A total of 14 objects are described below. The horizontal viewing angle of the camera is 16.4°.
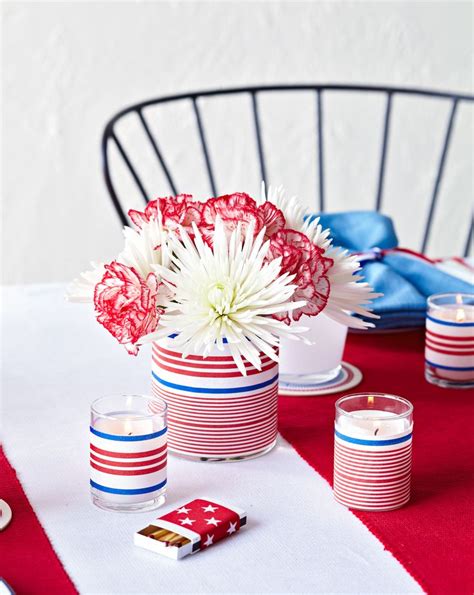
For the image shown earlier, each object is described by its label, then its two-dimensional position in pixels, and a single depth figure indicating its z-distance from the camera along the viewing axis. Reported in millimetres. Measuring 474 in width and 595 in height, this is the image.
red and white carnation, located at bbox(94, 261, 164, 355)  1209
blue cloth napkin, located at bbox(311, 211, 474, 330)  1555
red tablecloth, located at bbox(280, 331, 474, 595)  1115
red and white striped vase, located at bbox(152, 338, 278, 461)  1248
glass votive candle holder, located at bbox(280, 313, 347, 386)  1402
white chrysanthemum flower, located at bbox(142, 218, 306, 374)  1201
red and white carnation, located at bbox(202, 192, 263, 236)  1233
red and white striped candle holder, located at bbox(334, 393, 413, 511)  1178
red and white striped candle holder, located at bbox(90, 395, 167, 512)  1171
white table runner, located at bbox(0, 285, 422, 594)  1092
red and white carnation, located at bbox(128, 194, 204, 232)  1257
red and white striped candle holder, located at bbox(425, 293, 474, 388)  1438
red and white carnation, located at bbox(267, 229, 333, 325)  1228
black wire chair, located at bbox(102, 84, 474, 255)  2090
